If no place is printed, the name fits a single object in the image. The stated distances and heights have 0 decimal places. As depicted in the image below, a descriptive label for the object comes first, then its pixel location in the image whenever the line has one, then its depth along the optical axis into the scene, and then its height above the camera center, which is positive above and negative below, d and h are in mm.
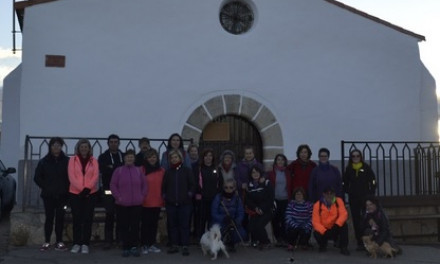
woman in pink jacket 7012 -361
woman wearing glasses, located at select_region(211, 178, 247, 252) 7301 -709
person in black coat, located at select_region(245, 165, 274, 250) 7508 -569
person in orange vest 7500 -804
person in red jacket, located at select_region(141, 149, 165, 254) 7199 -520
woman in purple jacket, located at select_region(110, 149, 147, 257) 6926 -448
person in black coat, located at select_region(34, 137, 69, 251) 7062 -295
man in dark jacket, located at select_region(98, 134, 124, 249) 7262 -145
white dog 6859 -1021
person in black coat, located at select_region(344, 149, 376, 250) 7938 -335
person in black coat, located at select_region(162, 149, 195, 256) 7082 -462
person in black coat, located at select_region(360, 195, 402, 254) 7430 -867
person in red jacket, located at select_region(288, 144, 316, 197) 7961 -110
